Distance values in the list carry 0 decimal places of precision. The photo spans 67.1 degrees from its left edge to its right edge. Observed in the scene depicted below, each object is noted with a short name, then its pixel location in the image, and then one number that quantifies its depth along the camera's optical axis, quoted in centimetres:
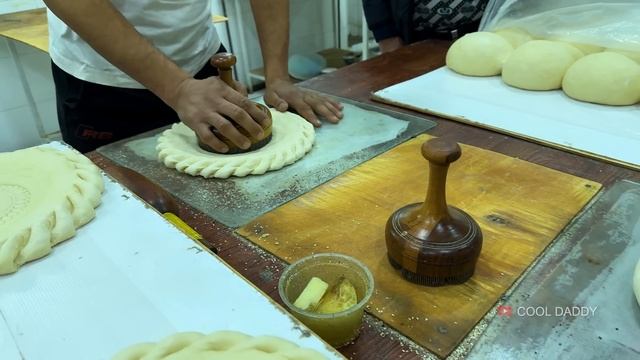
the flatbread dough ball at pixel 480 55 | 157
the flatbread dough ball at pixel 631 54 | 146
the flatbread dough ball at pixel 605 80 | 131
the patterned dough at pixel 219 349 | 51
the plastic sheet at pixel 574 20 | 157
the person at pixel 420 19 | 195
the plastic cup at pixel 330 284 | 59
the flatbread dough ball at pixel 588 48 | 157
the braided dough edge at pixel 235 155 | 106
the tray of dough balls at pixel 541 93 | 119
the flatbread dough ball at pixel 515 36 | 171
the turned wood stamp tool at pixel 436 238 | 67
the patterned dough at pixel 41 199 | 72
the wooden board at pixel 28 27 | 218
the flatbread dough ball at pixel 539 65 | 144
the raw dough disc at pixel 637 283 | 64
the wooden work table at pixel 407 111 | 62
